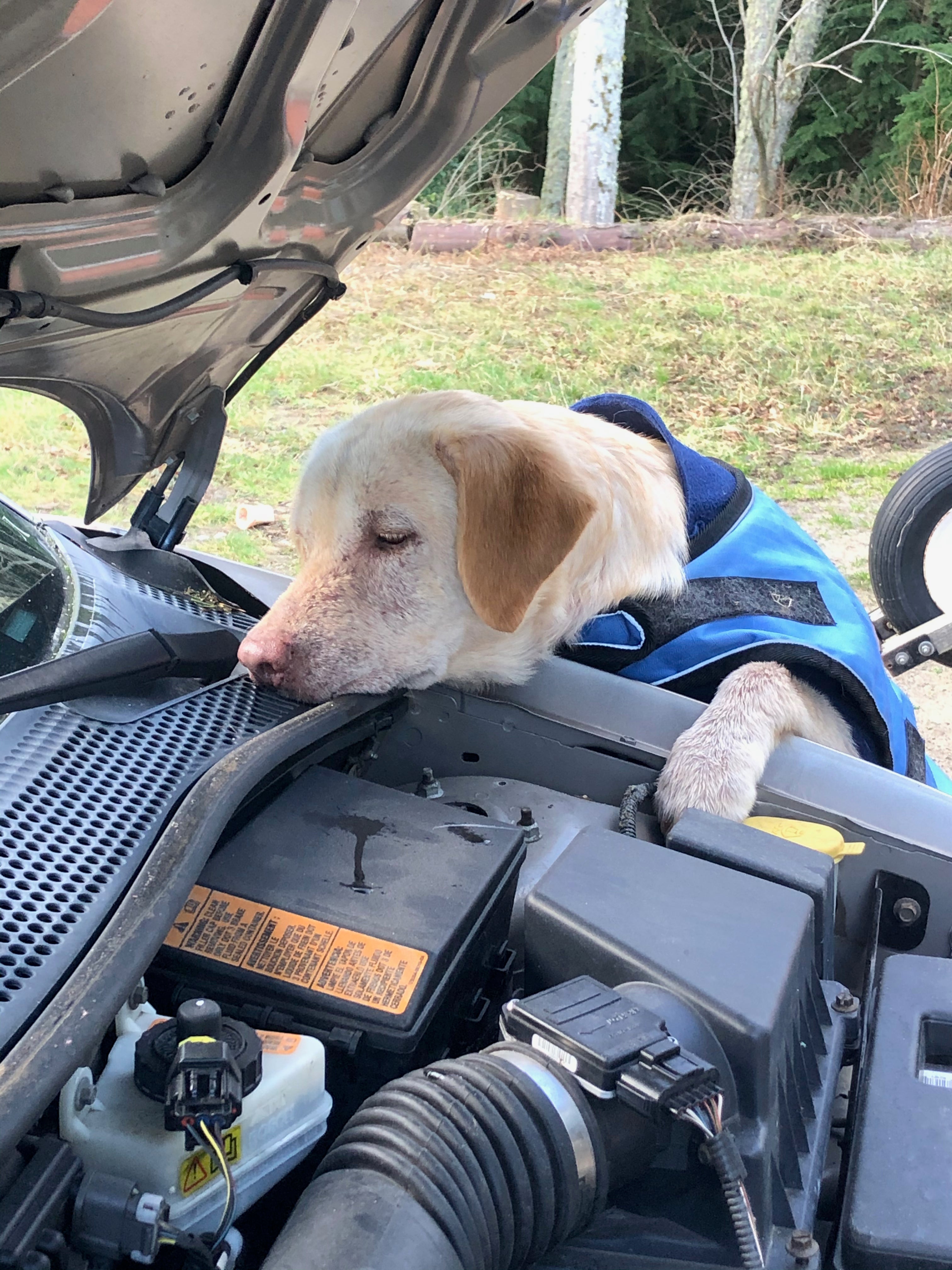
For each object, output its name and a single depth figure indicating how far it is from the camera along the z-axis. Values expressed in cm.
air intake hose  91
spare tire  338
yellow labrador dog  207
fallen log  1052
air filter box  111
